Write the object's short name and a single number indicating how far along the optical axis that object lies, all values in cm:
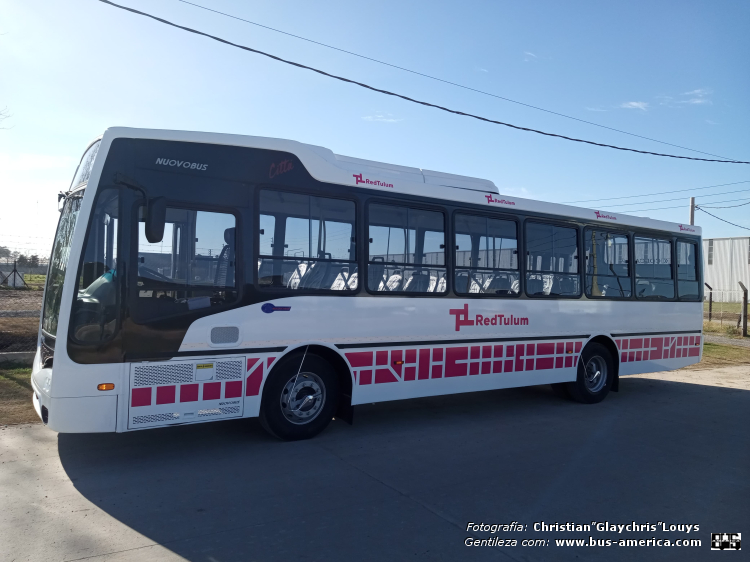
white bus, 579
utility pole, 2613
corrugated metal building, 5138
